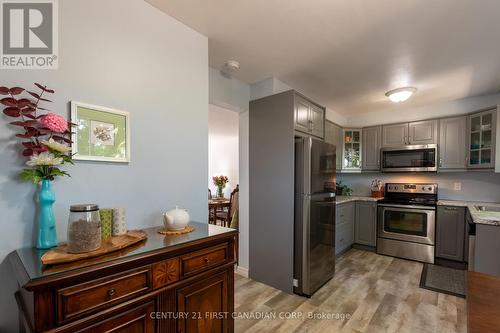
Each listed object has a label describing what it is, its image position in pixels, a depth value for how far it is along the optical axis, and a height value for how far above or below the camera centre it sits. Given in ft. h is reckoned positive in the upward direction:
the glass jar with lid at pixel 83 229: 3.30 -1.02
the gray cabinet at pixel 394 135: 12.73 +1.55
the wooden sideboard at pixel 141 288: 2.69 -1.85
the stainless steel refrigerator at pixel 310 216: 8.05 -2.00
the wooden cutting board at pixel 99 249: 2.96 -1.33
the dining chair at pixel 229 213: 13.76 -3.70
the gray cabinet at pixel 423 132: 11.87 +1.58
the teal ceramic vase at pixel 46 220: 3.59 -0.93
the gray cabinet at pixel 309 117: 8.49 +1.80
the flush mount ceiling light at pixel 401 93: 10.02 +3.05
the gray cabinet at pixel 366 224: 12.76 -3.54
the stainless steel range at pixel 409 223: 11.19 -3.14
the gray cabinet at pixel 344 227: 11.80 -3.54
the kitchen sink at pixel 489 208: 9.81 -2.03
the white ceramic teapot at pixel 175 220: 4.68 -1.21
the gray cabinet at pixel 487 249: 6.46 -2.53
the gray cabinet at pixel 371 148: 13.58 +0.85
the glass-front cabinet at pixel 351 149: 14.32 +0.77
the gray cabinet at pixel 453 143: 11.17 +0.93
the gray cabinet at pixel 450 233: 10.42 -3.32
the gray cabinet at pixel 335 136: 12.60 +1.49
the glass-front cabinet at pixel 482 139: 10.00 +1.05
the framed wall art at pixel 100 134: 4.23 +0.55
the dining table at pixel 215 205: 16.15 -3.15
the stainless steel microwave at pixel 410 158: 11.69 +0.20
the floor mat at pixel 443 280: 8.55 -4.86
